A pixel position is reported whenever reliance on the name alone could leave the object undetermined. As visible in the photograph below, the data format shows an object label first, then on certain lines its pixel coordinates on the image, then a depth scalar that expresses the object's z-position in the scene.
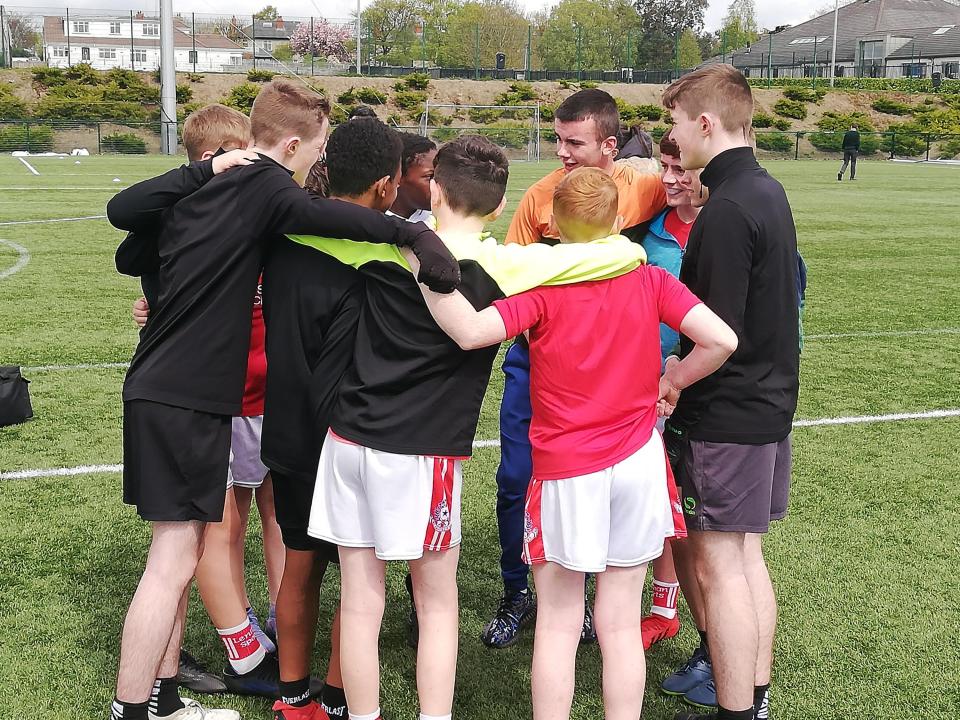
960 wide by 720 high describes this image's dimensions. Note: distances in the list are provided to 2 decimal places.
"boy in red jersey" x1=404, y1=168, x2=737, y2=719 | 2.78
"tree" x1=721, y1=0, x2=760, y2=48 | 118.74
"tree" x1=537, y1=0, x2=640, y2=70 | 93.75
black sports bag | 6.53
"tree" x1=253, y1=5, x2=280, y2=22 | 74.44
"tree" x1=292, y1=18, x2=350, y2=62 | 87.25
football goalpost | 43.75
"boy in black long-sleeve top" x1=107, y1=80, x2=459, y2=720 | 2.99
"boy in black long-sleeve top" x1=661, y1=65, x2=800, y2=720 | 2.98
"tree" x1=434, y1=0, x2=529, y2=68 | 90.19
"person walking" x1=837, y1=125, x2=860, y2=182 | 32.09
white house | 78.62
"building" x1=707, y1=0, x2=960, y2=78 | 84.62
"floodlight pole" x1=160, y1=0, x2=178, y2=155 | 34.94
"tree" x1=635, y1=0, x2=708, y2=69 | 94.31
